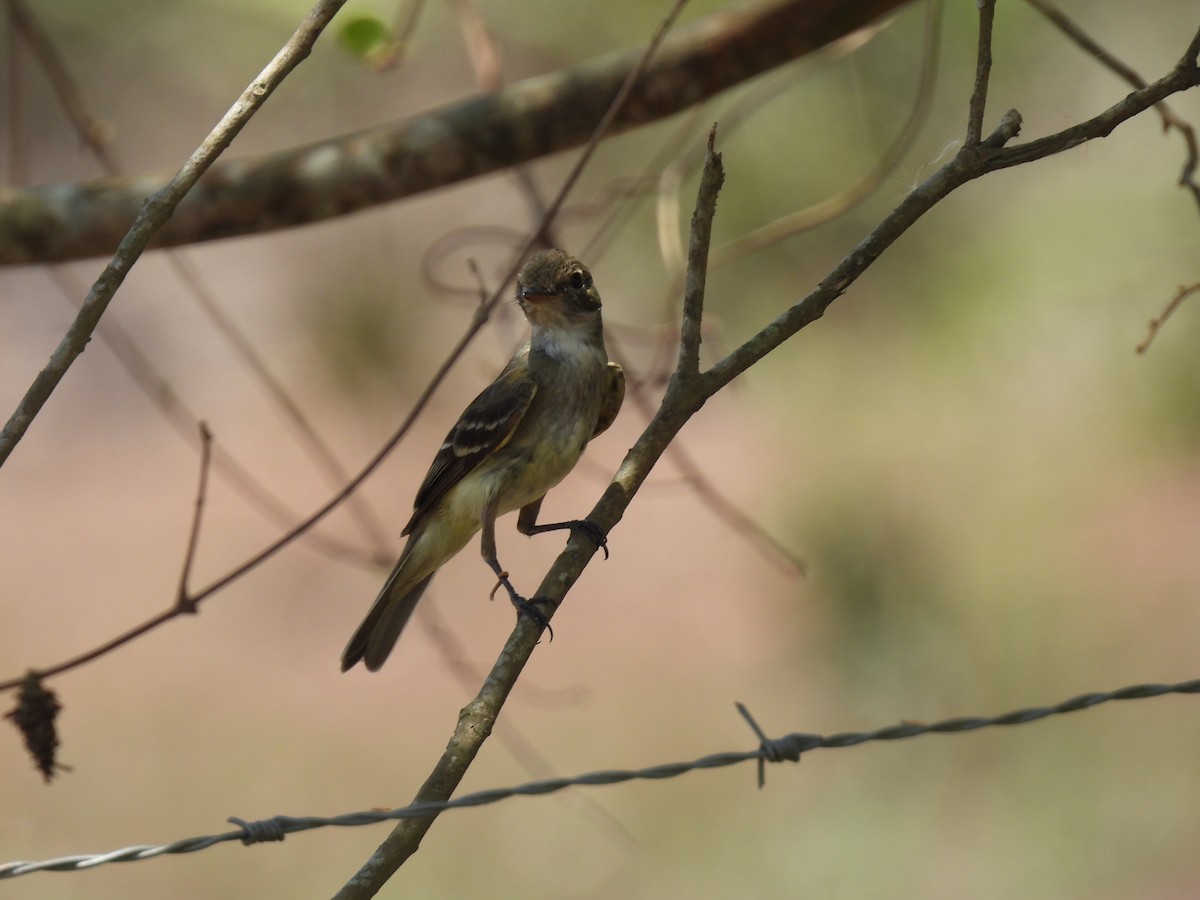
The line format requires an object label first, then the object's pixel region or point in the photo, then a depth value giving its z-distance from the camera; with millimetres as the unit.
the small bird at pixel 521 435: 7996
